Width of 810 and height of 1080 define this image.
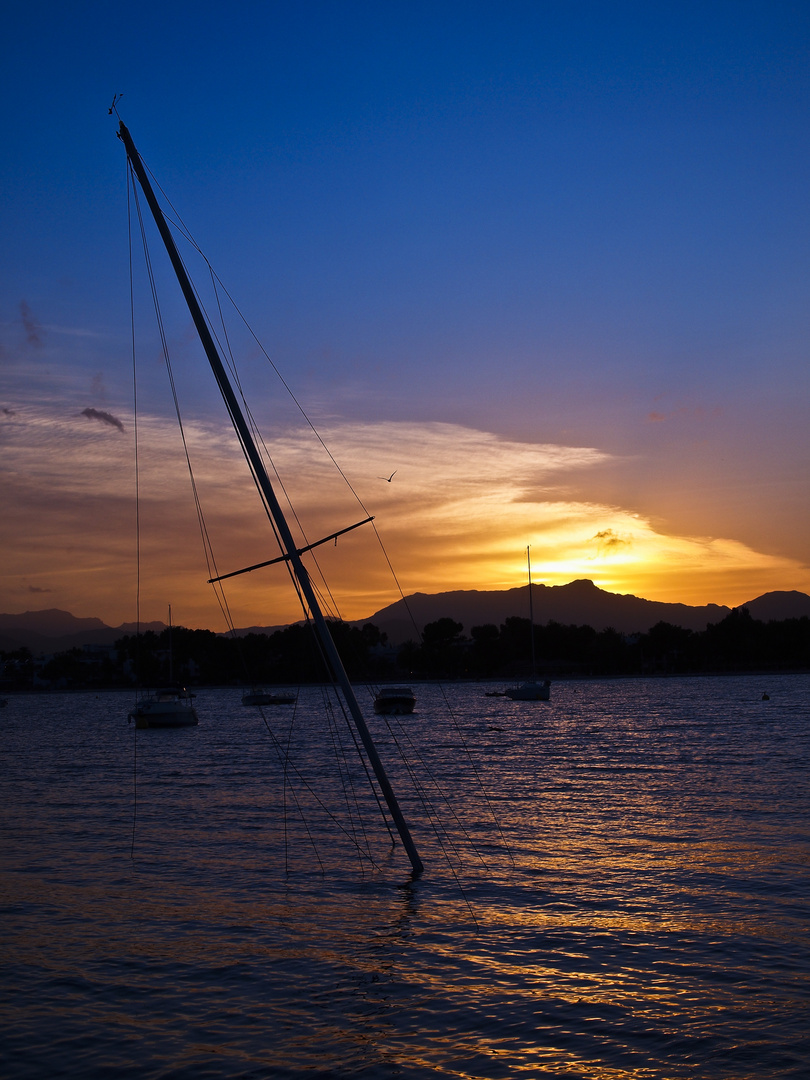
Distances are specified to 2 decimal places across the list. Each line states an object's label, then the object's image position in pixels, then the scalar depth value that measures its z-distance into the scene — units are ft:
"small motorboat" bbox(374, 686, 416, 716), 346.95
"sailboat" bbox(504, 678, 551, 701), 472.44
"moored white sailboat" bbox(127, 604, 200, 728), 306.35
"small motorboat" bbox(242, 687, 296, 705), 460.14
